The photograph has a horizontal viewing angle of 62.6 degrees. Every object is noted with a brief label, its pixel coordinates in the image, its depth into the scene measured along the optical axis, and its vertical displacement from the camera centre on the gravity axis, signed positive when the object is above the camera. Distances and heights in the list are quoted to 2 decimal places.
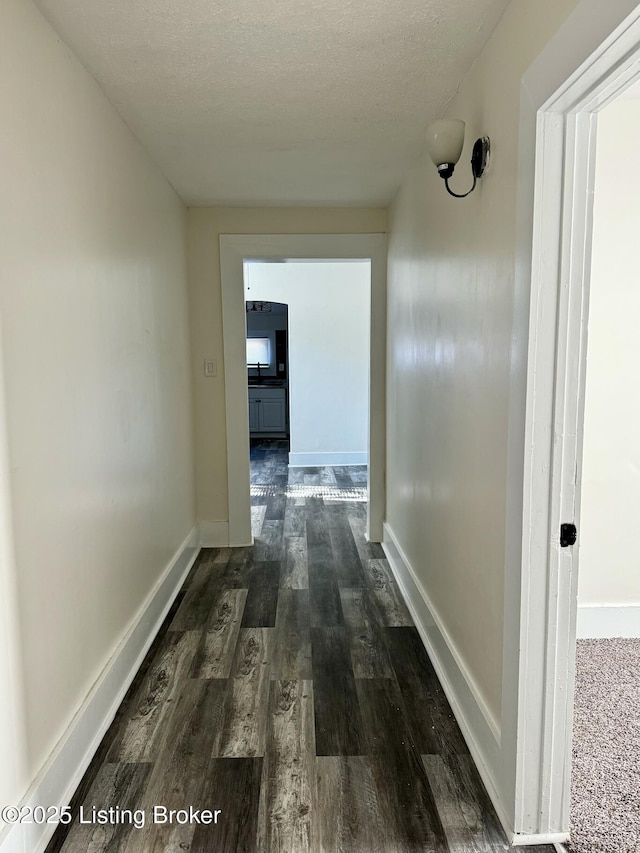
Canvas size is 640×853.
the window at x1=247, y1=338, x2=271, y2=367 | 9.09 +0.36
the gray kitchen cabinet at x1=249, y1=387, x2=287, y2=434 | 8.60 -0.63
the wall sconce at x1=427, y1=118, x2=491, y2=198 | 1.70 +0.74
